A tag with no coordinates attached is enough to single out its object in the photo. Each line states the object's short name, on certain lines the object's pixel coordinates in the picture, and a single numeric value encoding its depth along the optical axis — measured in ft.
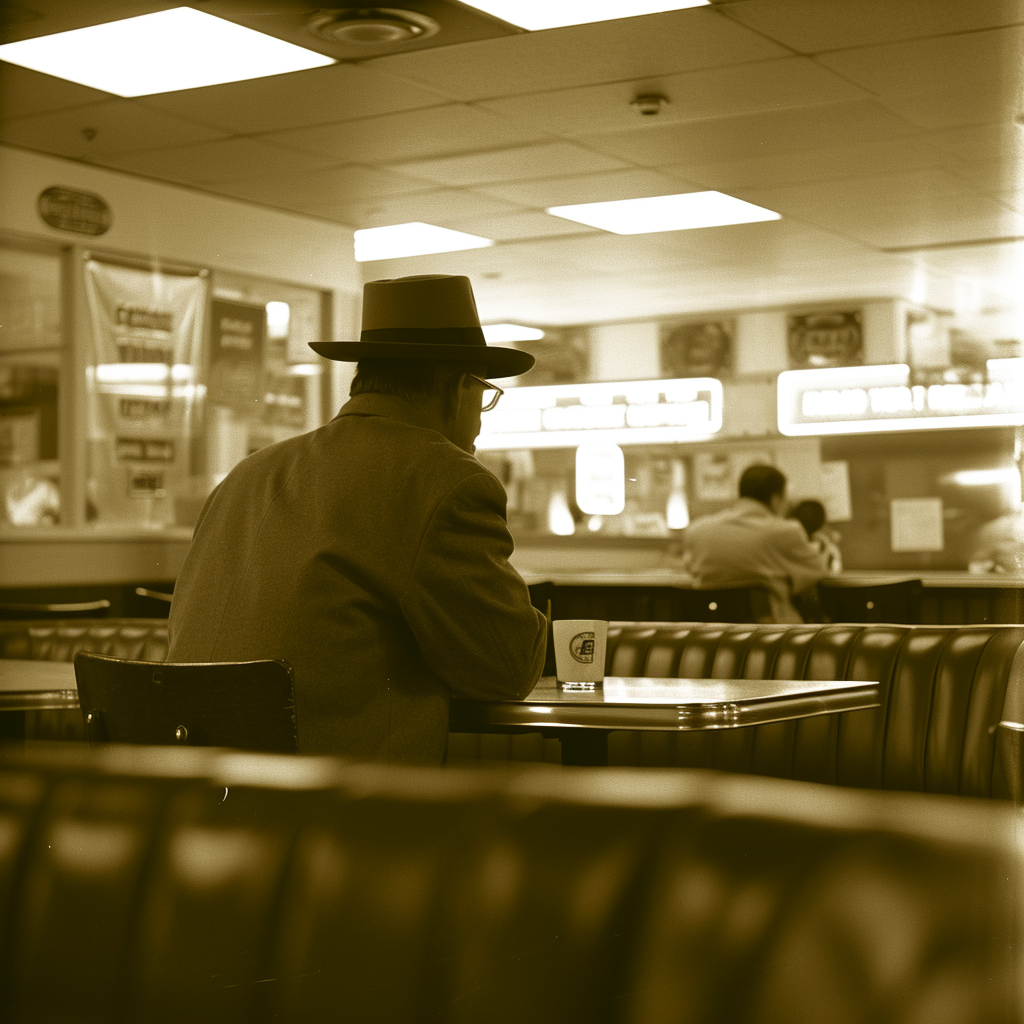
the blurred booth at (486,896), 2.56
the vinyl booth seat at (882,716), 10.22
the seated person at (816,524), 27.43
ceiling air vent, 15.06
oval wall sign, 20.65
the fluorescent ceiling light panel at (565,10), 14.84
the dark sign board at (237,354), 23.57
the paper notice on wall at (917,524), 32.50
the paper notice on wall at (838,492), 33.53
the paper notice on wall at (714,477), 35.47
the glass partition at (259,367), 23.70
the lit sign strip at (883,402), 26.58
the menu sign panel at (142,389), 21.75
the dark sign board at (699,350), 35.42
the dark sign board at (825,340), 33.55
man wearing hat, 7.18
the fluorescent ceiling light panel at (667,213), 23.82
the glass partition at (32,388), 21.54
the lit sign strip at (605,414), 27.32
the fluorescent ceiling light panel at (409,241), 25.72
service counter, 22.36
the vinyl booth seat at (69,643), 12.89
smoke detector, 17.97
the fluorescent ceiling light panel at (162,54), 15.92
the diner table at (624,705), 7.06
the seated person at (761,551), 20.68
